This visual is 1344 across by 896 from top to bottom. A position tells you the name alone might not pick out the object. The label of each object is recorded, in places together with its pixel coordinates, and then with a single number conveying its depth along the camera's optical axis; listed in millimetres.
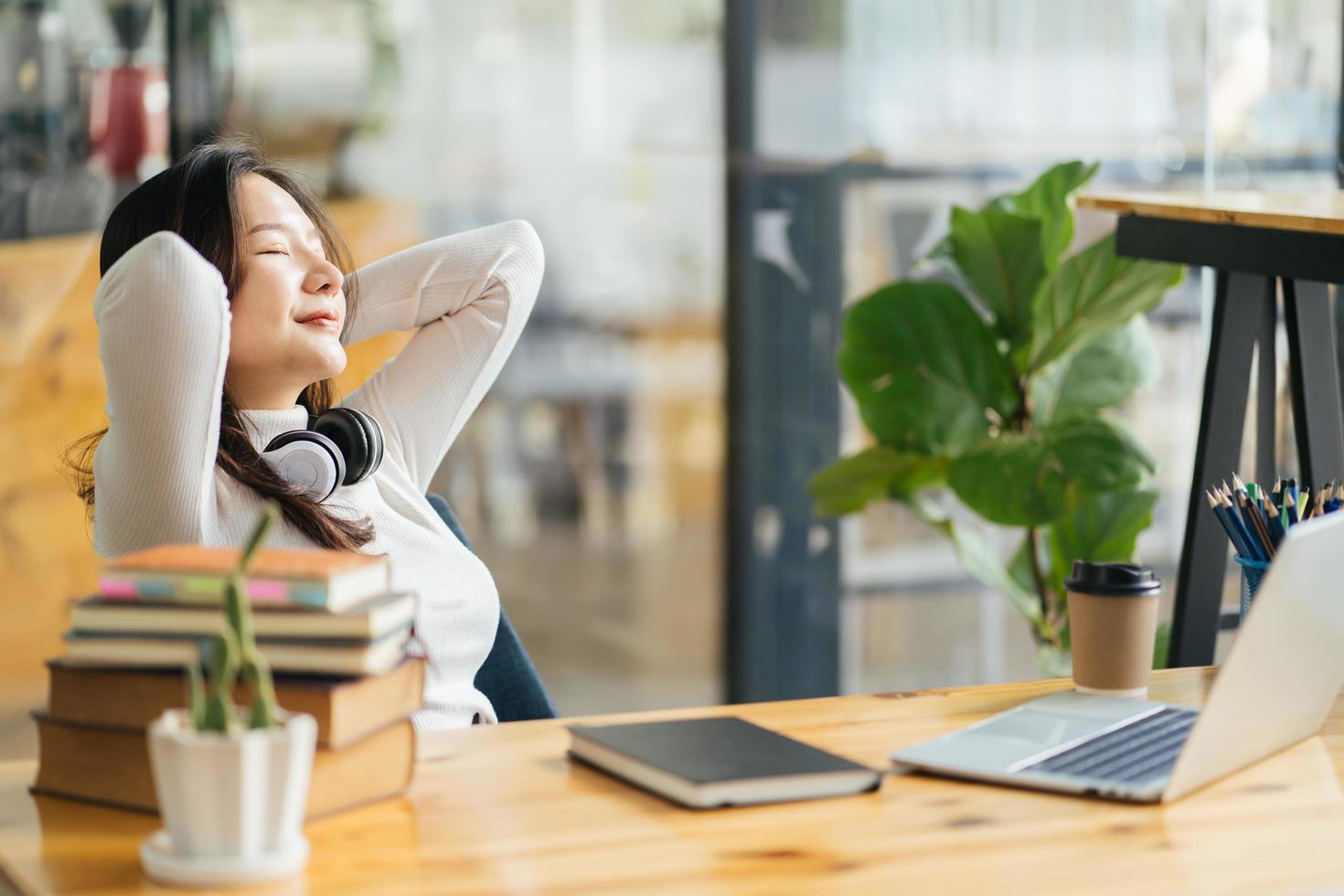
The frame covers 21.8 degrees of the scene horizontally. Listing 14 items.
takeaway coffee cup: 3033
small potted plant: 2578
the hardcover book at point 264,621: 2695
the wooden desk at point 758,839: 2648
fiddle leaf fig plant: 4174
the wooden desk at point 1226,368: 3547
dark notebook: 2779
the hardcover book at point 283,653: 2698
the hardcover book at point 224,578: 2691
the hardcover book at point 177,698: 2692
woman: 2946
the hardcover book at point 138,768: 2732
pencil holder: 3186
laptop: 2777
